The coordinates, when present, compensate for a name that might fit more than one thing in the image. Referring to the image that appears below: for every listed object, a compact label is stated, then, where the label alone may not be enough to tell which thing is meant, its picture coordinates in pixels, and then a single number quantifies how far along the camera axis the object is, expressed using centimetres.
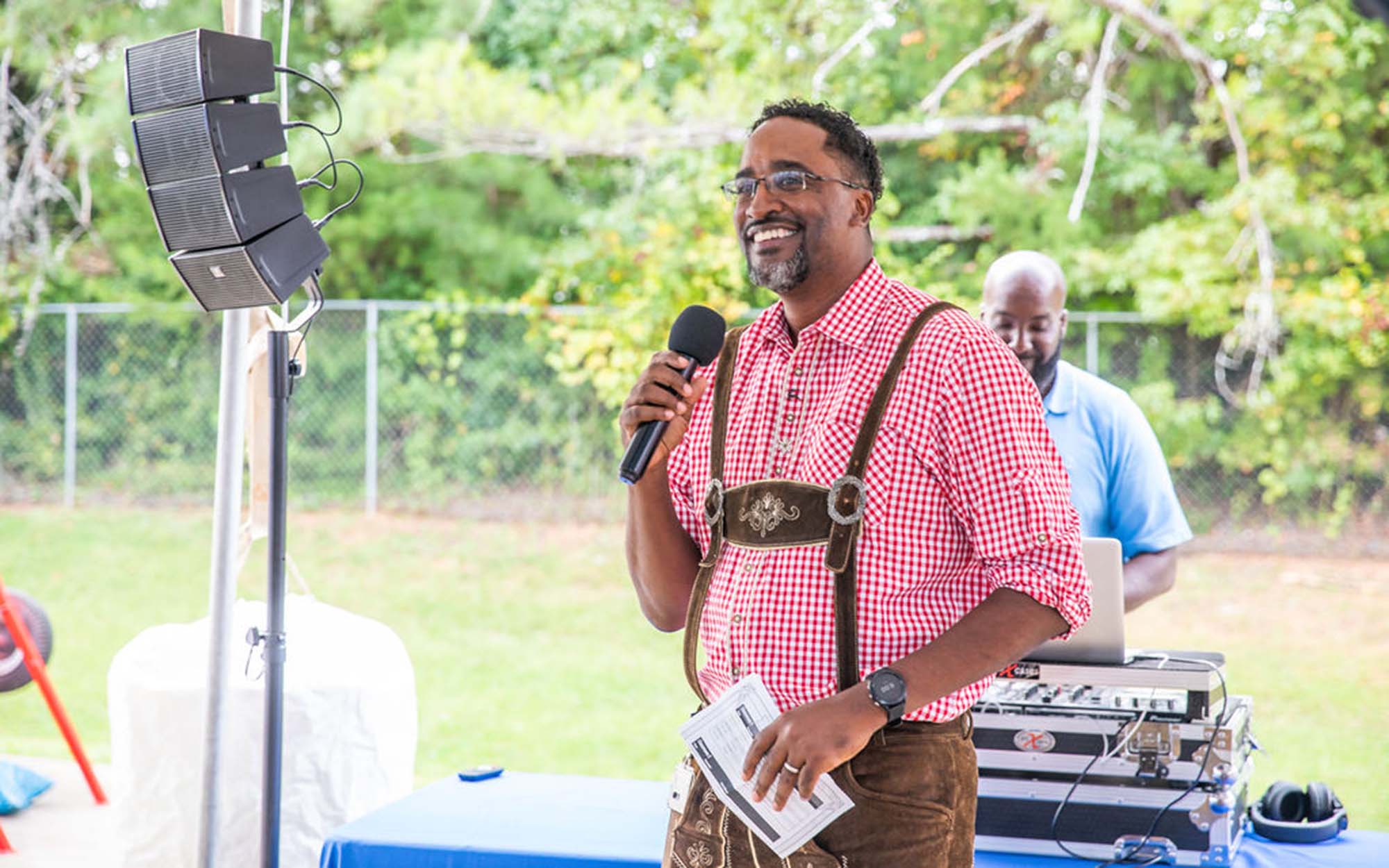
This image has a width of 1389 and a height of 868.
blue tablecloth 238
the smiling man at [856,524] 173
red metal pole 468
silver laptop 239
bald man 321
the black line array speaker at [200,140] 278
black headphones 246
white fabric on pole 344
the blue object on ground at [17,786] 484
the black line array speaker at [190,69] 277
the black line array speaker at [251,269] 286
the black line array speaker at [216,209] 280
